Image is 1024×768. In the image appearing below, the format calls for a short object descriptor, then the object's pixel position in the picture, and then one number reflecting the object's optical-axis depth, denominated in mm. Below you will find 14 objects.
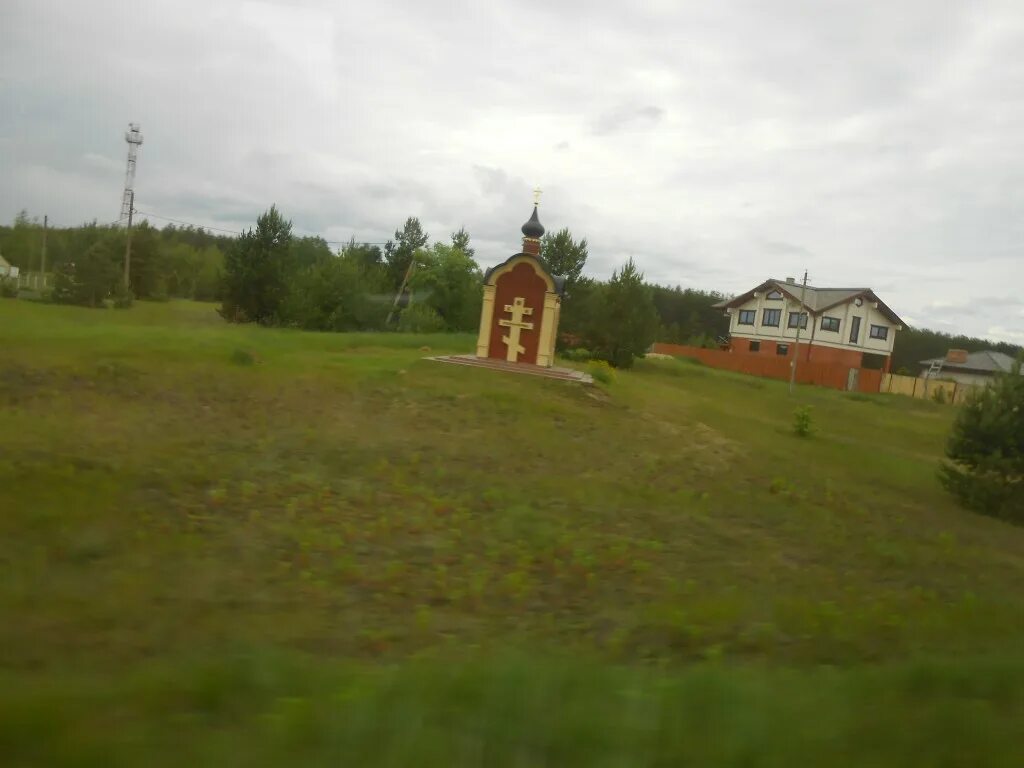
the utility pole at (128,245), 49719
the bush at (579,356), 46562
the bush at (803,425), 28156
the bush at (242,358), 27188
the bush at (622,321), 45688
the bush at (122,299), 45828
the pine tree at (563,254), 54344
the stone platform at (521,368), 29359
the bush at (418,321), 48469
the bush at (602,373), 31748
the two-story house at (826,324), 59344
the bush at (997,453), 20312
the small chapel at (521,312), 30969
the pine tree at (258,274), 52281
